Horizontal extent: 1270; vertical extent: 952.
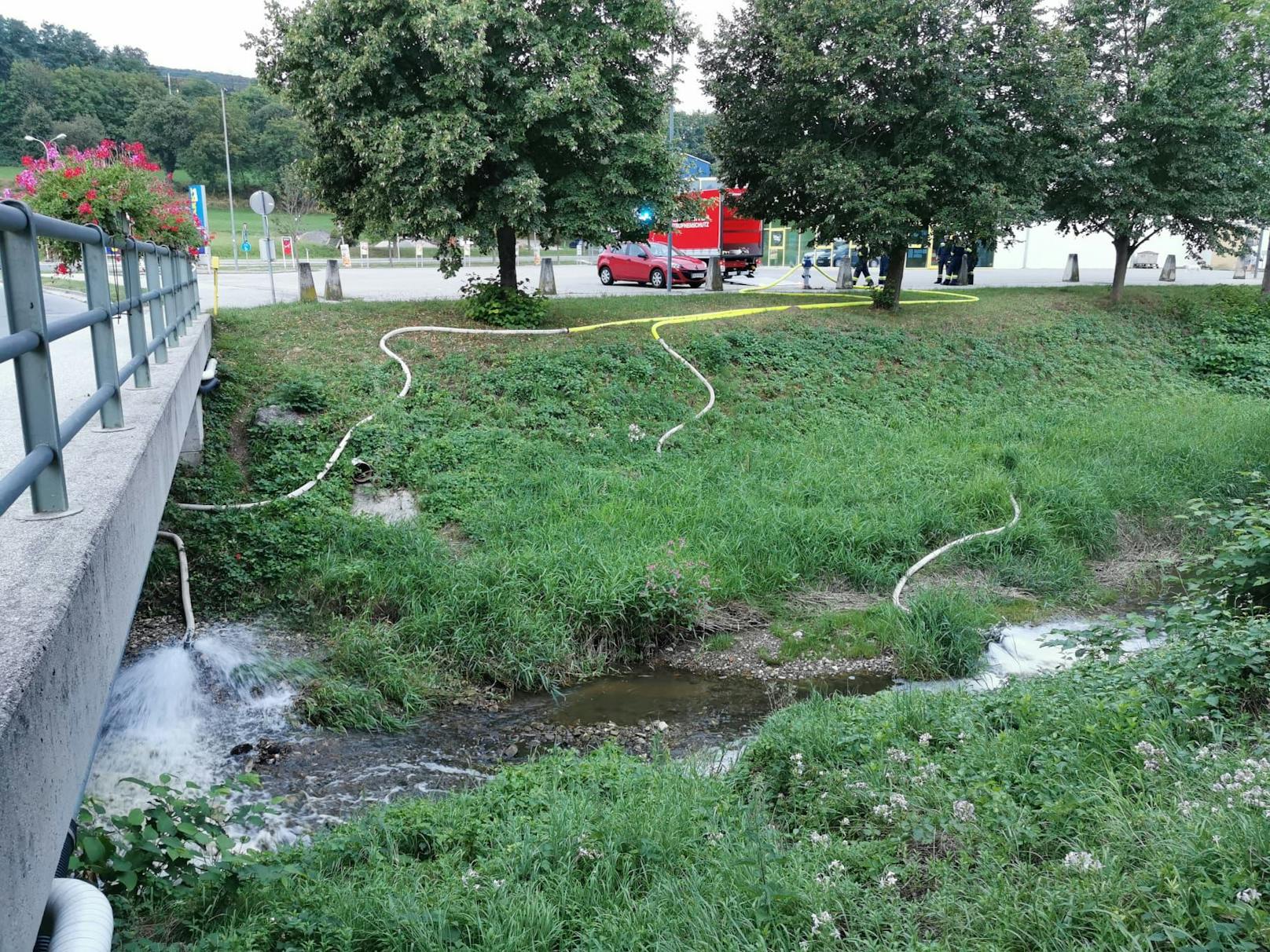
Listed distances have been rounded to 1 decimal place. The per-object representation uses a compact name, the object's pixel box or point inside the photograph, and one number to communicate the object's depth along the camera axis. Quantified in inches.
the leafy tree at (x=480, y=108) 476.1
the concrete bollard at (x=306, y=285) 657.6
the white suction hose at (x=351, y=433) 359.6
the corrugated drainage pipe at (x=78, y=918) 104.2
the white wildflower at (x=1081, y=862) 138.6
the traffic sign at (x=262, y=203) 701.3
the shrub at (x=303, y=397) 452.4
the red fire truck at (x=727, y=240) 1042.1
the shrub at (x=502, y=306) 565.3
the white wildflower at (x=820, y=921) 141.3
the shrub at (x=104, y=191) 430.9
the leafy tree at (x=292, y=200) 1894.7
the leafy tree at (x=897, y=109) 625.9
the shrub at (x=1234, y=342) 735.7
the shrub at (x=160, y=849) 157.2
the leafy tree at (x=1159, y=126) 744.3
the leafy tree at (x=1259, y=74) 777.6
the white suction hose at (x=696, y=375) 490.6
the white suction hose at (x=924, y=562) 357.1
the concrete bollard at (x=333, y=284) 682.8
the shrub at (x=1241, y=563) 244.5
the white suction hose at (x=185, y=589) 301.4
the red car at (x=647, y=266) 1007.5
